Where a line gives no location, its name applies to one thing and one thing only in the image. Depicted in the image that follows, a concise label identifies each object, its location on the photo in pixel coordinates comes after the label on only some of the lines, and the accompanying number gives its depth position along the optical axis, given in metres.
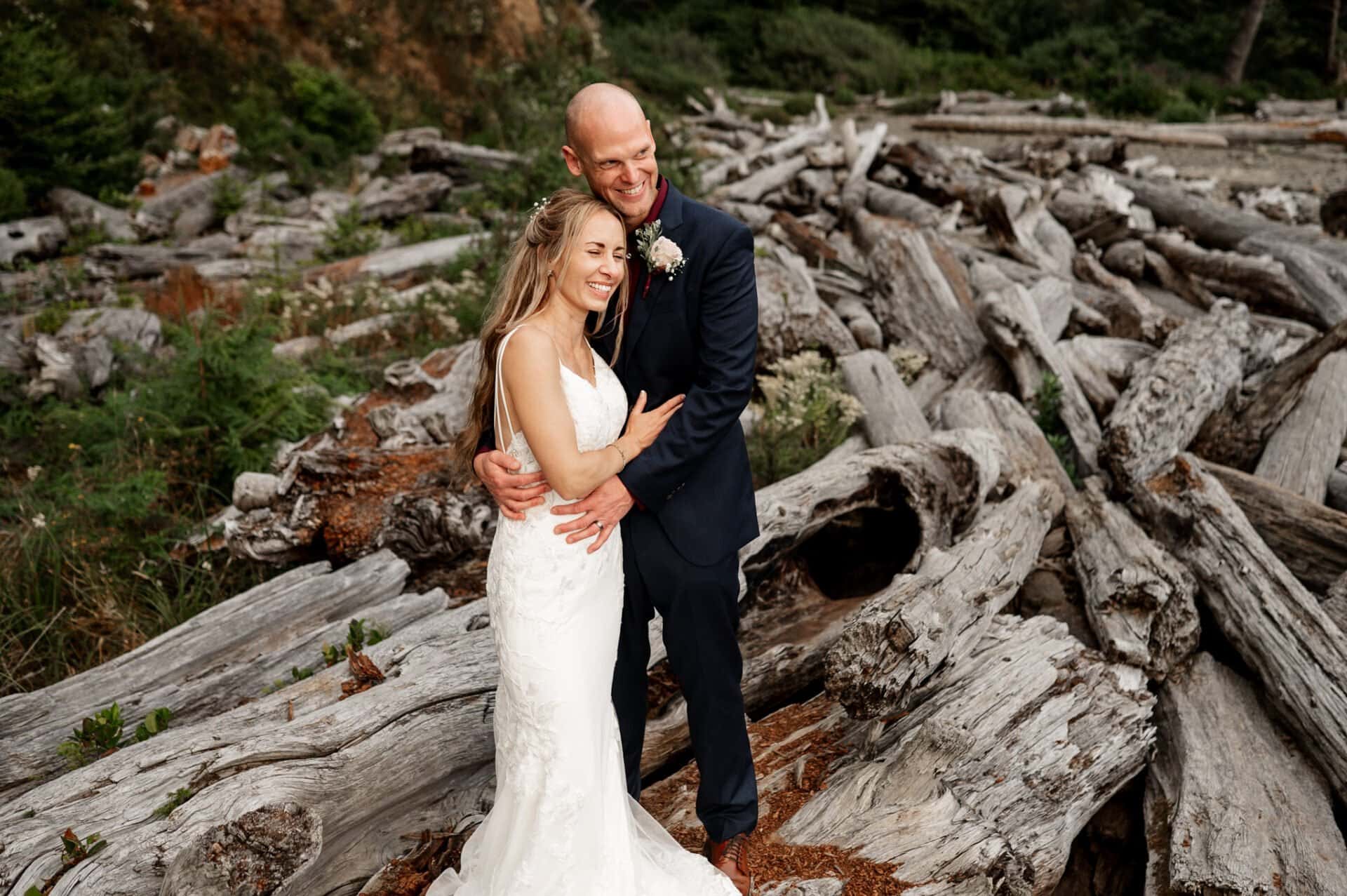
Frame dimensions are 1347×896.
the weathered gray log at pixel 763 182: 12.13
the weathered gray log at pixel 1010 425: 5.63
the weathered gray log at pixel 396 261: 9.69
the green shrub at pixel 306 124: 13.79
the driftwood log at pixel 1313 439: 5.45
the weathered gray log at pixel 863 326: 7.97
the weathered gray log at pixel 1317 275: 8.05
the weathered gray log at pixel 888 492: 4.71
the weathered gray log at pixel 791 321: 7.26
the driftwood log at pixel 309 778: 2.90
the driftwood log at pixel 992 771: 3.30
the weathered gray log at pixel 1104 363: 6.63
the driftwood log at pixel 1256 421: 5.88
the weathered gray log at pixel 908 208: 10.67
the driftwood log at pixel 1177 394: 5.37
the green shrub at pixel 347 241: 10.65
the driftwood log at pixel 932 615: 3.52
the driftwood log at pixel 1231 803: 3.26
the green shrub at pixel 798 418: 5.94
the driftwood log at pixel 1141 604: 4.18
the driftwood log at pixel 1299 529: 4.77
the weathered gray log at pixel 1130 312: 7.40
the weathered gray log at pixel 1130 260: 9.54
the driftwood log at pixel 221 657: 3.80
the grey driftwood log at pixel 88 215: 10.88
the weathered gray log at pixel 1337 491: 5.44
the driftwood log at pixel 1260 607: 3.75
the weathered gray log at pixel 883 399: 6.22
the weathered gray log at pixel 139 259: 9.96
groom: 2.97
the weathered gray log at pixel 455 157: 13.41
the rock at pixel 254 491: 5.18
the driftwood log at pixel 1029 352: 6.37
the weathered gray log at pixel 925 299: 7.65
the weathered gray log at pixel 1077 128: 16.36
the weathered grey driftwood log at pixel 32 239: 9.95
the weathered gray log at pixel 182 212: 11.31
